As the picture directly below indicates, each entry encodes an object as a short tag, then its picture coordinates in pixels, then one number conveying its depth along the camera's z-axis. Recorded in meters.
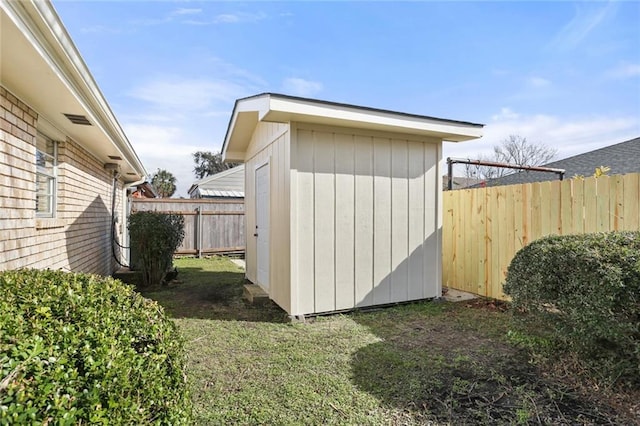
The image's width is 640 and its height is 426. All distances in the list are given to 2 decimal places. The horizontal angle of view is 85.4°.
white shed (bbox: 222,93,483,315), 4.59
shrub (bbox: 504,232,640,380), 2.36
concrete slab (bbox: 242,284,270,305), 5.58
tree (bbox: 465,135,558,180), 24.19
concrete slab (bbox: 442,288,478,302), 5.67
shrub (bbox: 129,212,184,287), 7.04
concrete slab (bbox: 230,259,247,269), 9.81
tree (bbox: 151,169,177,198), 29.81
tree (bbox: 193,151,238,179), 40.06
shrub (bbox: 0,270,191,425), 1.06
